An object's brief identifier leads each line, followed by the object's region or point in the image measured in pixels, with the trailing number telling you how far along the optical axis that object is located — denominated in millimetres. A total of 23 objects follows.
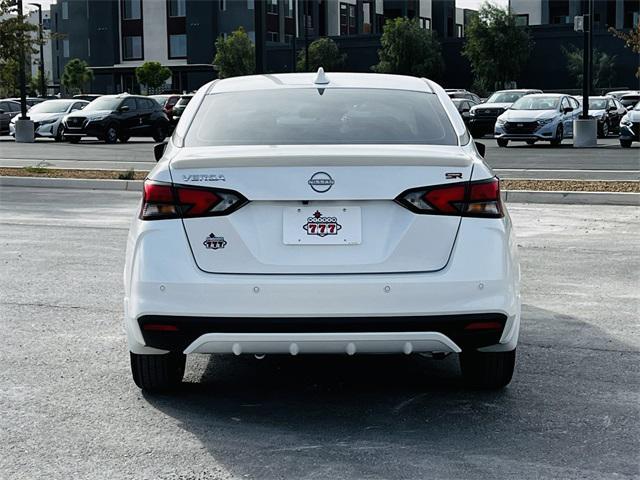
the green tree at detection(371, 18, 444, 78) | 65688
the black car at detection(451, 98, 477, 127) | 38869
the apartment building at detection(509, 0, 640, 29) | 71688
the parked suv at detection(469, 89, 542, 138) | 37000
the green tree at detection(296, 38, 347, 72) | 68750
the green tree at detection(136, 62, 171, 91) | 77375
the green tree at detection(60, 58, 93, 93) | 82562
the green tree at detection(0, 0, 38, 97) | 24688
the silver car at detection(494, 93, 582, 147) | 30766
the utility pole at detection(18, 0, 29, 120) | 25080
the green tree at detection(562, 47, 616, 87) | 60156
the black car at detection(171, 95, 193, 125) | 42134
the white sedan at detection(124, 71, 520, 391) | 4863
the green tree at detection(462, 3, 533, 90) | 61312
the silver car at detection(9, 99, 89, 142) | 39562
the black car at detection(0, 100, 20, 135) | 45625
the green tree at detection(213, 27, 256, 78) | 70438
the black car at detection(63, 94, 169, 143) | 36562
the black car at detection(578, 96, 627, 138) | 35625
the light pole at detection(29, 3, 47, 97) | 69000
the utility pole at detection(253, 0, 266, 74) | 19734
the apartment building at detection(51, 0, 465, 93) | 81938
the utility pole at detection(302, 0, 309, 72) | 56297
